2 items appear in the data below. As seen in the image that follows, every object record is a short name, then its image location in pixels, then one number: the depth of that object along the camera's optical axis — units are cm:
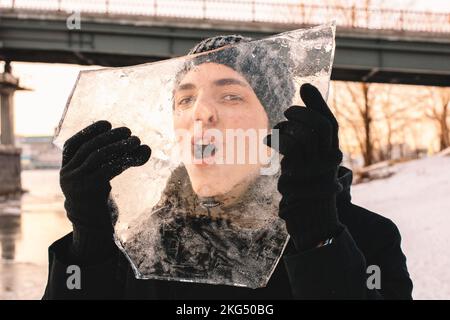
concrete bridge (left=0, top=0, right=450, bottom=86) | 1781
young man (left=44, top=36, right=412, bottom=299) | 107
